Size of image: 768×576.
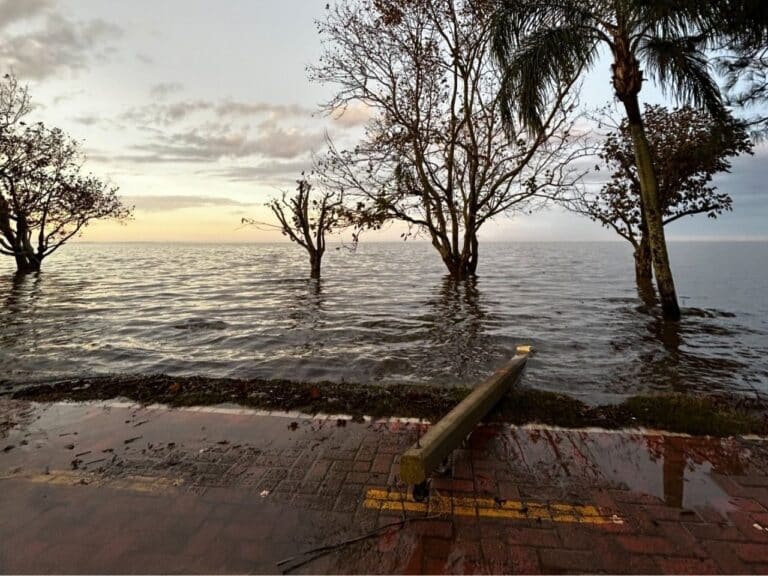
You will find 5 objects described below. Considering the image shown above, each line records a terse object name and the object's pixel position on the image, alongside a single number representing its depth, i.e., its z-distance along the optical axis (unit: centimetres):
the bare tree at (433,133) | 1888
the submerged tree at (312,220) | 2183
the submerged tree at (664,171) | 1755
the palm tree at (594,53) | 1005
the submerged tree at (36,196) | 2330
